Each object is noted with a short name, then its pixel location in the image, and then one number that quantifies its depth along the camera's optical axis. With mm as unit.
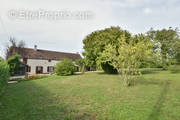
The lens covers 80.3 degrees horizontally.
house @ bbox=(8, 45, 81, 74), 24016
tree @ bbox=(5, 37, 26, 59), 24253
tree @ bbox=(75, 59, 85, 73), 27978
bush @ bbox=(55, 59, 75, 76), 17189
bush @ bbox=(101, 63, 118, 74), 16300
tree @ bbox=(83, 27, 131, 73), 14594
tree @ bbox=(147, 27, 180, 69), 18212
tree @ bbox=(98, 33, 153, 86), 7508
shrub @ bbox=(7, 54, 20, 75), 17875
